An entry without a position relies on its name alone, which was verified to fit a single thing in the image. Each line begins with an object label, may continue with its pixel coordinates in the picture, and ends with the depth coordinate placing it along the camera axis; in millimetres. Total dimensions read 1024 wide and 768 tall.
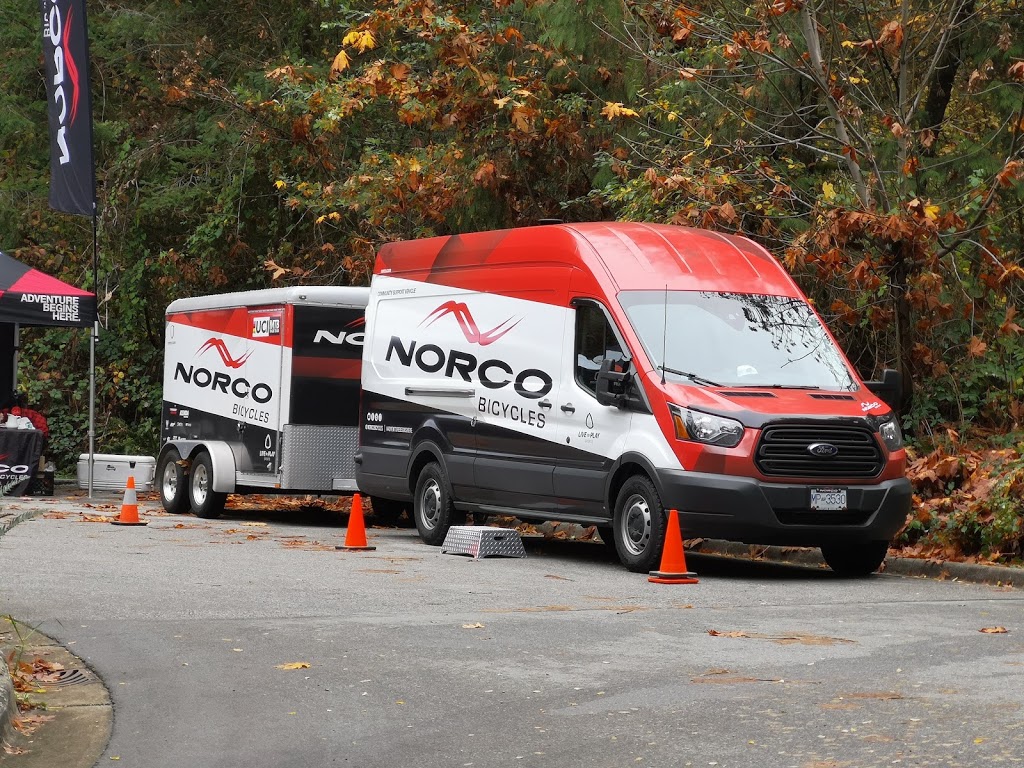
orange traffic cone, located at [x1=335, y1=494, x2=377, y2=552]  15352
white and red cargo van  13031
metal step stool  14859
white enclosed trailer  18891
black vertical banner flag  22531
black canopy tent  22156
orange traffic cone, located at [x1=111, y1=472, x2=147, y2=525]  17784
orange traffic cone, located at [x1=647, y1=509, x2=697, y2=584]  12695
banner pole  22556
